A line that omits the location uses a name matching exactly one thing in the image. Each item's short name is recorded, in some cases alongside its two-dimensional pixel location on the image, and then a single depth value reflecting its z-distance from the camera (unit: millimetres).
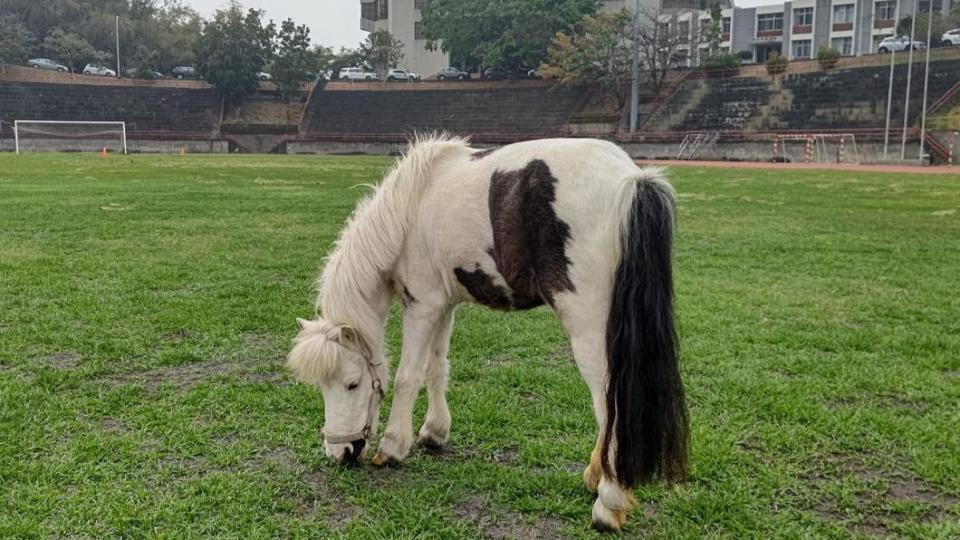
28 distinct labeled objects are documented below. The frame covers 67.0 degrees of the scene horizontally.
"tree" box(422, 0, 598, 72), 53469
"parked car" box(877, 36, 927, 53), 44719
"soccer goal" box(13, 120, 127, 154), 45281
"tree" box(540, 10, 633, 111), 46656
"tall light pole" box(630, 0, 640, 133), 42969
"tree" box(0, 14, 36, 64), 51584
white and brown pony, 2705
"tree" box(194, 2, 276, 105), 54188
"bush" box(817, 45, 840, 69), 41875
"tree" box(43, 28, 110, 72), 58344
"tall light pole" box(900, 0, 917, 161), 33000
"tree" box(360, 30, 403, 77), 61812
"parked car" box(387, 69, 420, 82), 58506
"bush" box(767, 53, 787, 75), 43625
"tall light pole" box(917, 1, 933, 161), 32869
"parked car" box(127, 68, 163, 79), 55844
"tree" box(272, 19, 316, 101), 55675
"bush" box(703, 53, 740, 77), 46156
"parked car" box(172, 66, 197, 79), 59438
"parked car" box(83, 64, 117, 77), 55550
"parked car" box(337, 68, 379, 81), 60688
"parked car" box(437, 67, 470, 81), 59344
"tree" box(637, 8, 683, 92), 46000
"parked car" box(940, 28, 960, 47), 44000
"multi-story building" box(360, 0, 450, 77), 68688
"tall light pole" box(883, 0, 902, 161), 33812
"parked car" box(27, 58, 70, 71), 53500
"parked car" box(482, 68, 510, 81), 56344
